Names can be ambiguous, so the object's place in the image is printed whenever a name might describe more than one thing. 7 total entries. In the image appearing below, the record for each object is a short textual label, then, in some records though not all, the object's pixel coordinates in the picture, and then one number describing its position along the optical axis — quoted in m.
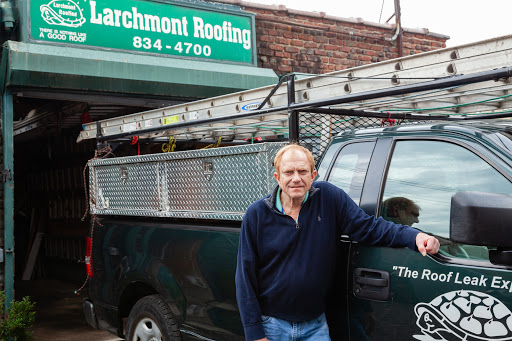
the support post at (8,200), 6.48
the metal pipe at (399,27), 11.36
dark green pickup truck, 2.43
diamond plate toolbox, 3.79
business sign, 7.35
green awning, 6.90
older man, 2.91
